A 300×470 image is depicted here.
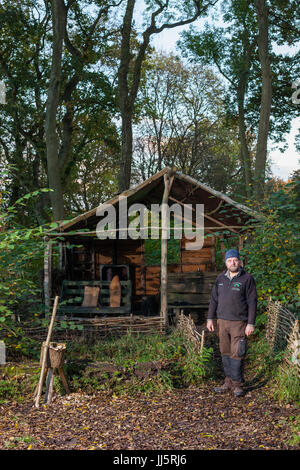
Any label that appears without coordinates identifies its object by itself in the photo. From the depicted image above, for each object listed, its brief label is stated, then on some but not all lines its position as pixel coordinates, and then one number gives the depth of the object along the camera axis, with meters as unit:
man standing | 6.51
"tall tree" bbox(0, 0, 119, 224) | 19.92
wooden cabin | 10.07
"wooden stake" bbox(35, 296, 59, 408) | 6.44
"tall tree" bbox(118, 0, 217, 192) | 16.09
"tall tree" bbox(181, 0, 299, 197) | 20.20
